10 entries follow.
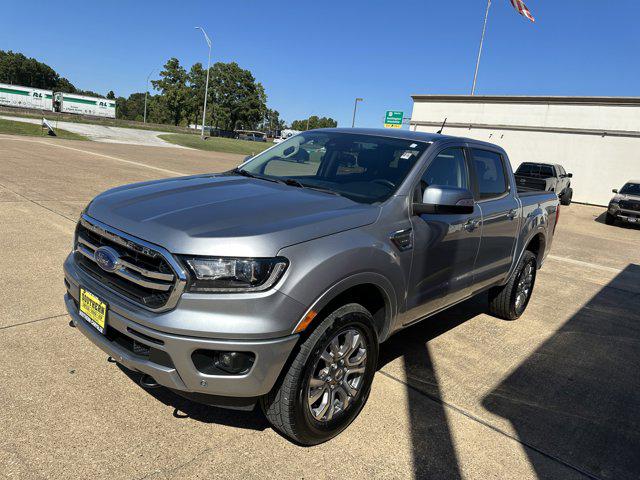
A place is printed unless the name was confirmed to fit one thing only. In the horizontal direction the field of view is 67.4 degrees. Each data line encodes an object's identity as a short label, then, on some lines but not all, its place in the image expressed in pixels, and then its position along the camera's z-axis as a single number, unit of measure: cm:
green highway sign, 3938
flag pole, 3303
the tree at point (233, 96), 8200
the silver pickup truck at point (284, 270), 227
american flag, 2853
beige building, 2275
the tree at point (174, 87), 7731
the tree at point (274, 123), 16492
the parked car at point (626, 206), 1516
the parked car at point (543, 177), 1766
